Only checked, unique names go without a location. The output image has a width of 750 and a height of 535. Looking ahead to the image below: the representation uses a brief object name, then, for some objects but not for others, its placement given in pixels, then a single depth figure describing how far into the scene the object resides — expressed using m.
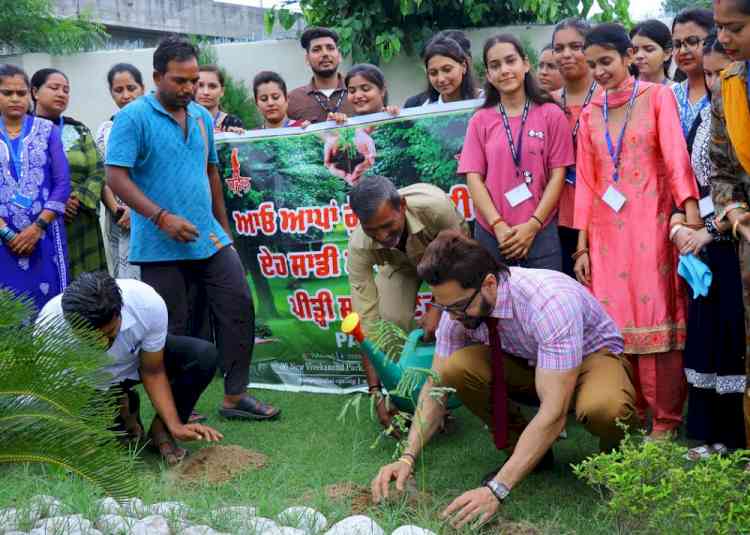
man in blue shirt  4.68
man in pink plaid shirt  3.21
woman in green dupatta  5.88
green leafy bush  2.62
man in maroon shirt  6.11
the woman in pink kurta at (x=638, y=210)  4.13
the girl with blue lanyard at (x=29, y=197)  5.34
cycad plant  2.81
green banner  5.27
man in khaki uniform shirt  4.19
